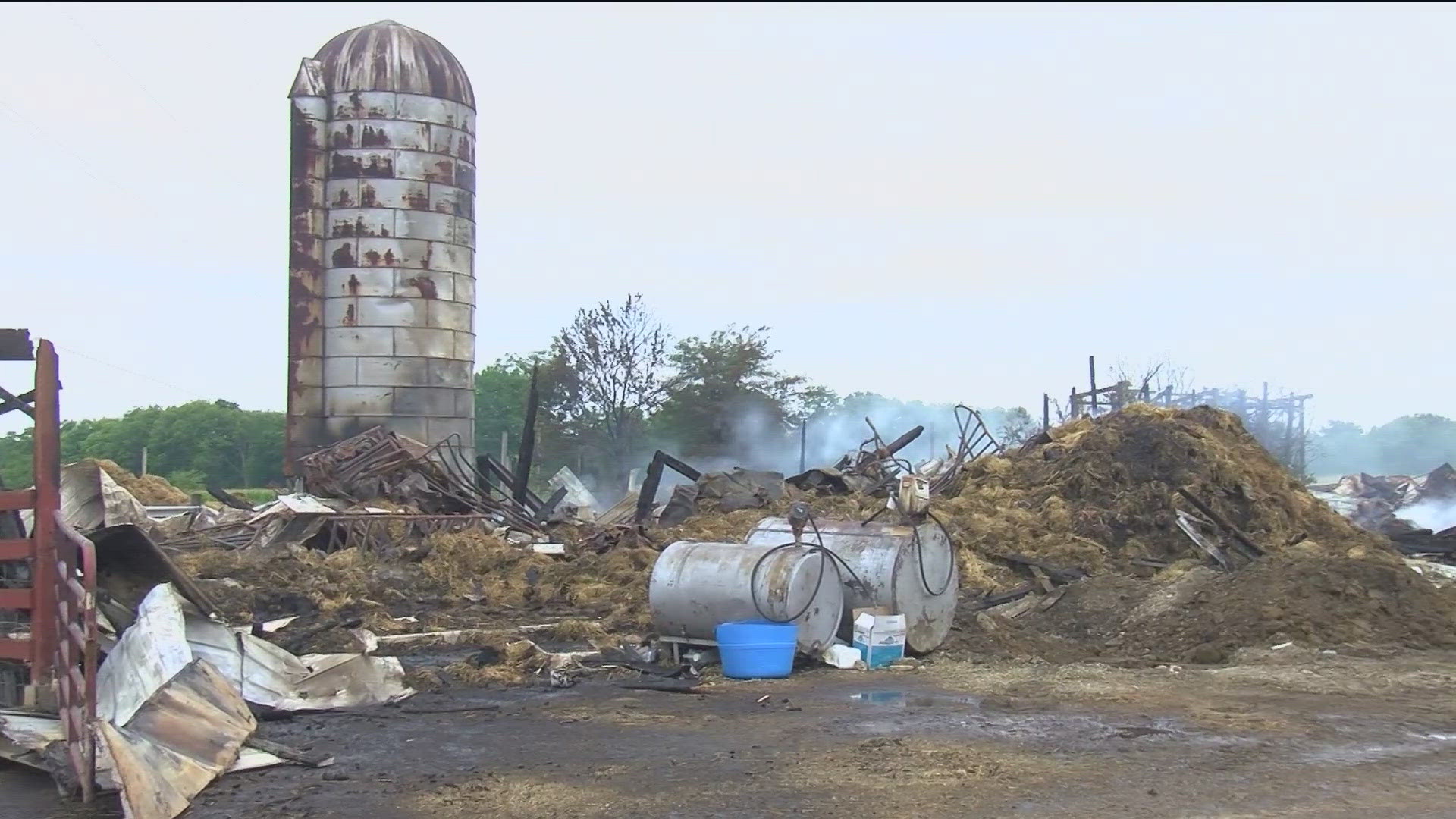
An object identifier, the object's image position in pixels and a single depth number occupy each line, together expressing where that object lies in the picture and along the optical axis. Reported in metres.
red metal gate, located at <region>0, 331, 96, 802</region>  7.08
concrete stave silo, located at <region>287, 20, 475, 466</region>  25.36
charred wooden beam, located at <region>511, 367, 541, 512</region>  24.14
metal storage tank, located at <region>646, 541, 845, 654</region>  11.30
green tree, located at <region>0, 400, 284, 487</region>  57.50
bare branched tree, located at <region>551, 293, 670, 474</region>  44.88
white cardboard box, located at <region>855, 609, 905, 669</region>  11.77
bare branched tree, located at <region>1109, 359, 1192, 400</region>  28.15
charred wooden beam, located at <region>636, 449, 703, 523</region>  22.73
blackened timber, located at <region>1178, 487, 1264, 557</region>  15.65
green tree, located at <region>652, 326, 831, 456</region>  45.72
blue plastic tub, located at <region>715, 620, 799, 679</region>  10.95
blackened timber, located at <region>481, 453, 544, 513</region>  24.73
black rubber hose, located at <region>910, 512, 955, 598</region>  12.40
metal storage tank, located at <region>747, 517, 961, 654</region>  12.20
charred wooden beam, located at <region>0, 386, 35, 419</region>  7.93
